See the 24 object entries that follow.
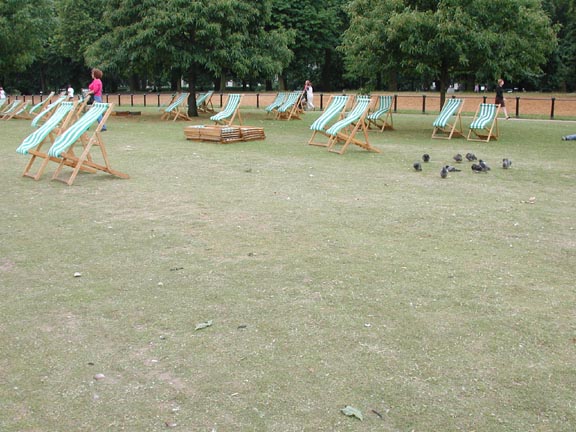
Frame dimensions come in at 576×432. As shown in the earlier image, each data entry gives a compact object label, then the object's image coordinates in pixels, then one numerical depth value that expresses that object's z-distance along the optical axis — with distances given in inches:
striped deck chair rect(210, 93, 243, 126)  730.8
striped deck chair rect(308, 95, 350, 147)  524.7
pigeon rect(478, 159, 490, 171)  424.2
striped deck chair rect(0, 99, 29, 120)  952.9
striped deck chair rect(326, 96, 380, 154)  509.0
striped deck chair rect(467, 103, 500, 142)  619.8
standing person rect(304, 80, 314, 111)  1143.6
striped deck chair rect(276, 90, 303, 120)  925.6
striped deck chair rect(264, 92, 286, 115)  944.9
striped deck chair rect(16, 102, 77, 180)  381.1
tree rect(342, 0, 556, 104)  672.4
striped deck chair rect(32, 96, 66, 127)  542.0
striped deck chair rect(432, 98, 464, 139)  645.5
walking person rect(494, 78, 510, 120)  877.4
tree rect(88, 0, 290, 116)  852.6
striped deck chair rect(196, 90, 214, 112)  1001.8
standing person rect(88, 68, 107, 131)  635.5
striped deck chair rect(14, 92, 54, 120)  962.9
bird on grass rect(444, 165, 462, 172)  425.5
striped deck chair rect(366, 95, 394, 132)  737.0
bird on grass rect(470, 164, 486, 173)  423.2
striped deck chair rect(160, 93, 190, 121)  912.0
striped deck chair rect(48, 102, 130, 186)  360.9
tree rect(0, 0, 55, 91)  1073.5
